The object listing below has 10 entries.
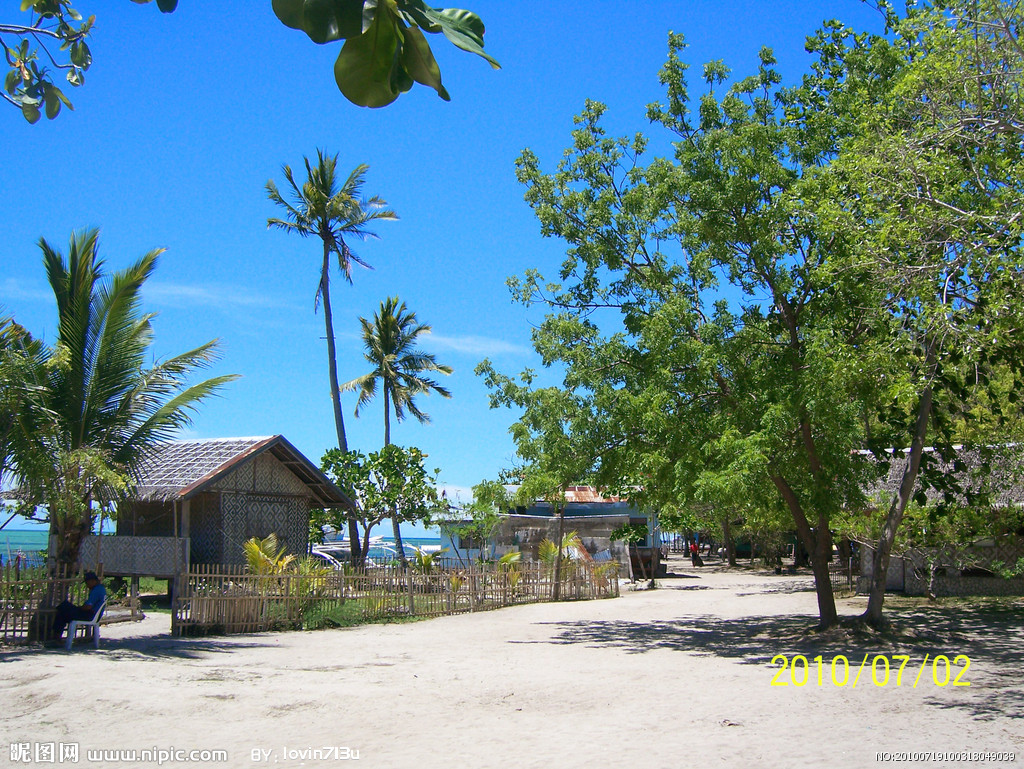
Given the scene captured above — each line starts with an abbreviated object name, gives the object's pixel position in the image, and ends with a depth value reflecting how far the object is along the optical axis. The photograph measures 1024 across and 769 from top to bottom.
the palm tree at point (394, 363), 37.78
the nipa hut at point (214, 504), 20.67
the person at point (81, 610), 13.06
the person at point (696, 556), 43.90
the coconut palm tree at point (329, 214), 32.56
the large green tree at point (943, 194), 9.16
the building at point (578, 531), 31.73
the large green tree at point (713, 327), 13.10
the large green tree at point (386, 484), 27.69
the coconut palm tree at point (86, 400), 12.95
